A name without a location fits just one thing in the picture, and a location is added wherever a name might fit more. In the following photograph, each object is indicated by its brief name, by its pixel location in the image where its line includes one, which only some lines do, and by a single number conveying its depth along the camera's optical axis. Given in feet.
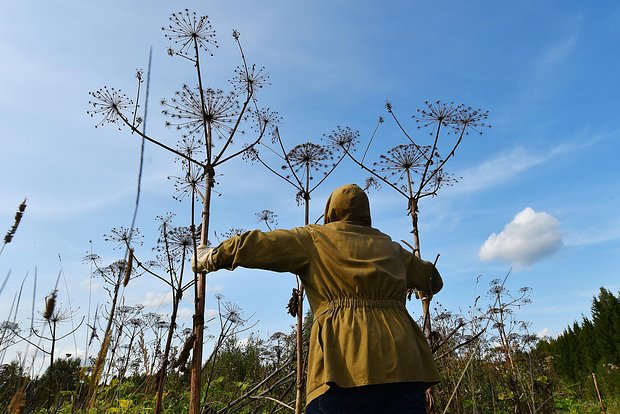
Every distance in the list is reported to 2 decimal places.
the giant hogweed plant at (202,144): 8.59
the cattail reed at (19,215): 6.76
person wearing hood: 8.49
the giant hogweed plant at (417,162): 14.35
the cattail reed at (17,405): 4.56
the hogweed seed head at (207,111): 11.30
